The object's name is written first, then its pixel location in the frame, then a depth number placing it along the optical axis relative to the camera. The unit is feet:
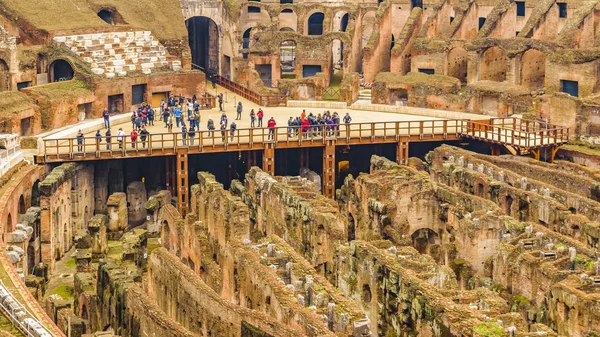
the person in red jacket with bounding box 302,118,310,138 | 207.62
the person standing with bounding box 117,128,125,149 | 195.79
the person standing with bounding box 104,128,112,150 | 195.38
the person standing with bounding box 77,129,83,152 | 194.49
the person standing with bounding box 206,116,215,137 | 204.03
